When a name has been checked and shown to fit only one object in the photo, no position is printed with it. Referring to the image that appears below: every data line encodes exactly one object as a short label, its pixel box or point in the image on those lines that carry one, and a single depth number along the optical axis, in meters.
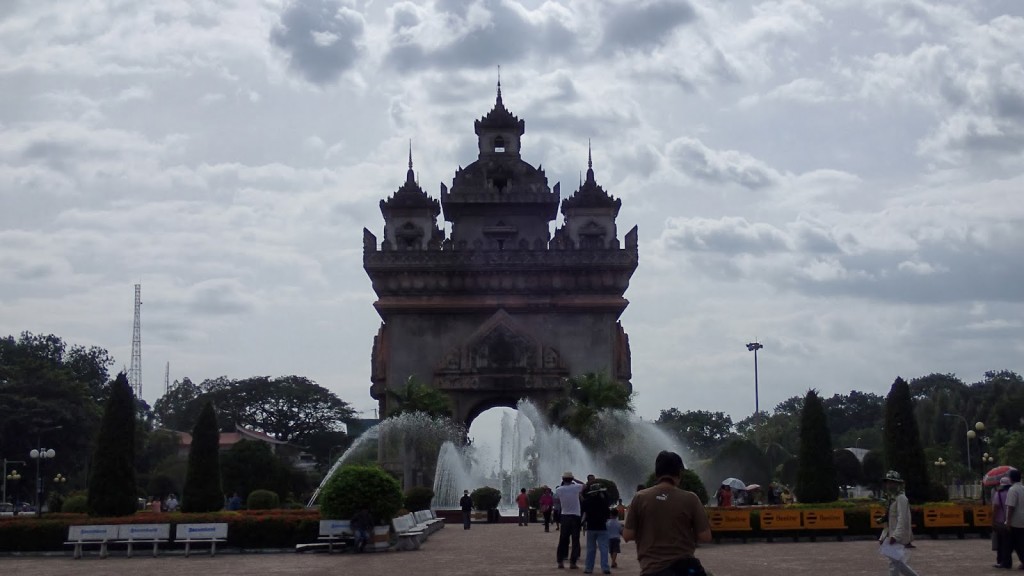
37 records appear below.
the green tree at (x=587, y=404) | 55.20
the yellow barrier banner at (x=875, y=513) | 28.45
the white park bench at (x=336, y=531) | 28.14
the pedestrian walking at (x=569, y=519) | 22.22
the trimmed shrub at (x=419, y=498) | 44.84
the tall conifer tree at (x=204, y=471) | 38.62
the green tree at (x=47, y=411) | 79.00
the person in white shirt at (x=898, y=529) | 15.15
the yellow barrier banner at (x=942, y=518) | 30.34
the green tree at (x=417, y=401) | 58.94
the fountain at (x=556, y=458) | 53.28
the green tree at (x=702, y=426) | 130.62
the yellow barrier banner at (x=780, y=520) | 30.31
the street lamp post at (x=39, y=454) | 49.24
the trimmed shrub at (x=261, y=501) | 48.19
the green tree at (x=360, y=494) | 28.08
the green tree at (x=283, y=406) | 121.62
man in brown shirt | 9.84
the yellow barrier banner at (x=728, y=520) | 29.95
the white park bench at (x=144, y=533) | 28.95
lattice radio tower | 143.75
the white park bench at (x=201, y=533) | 28.66
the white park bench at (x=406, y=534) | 28.75
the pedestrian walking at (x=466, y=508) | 39.44
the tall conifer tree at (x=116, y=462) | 34.91
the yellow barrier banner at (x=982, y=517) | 30.61
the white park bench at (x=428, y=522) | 34.31
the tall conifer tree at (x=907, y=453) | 37.03
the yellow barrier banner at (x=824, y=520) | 30.50
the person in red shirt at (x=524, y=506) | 41.08
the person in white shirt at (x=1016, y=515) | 19.97
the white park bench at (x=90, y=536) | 28.59
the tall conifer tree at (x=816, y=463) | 38.38
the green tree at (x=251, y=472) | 71.44
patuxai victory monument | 62.81
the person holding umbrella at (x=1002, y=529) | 20.44
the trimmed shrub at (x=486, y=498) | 46.41
